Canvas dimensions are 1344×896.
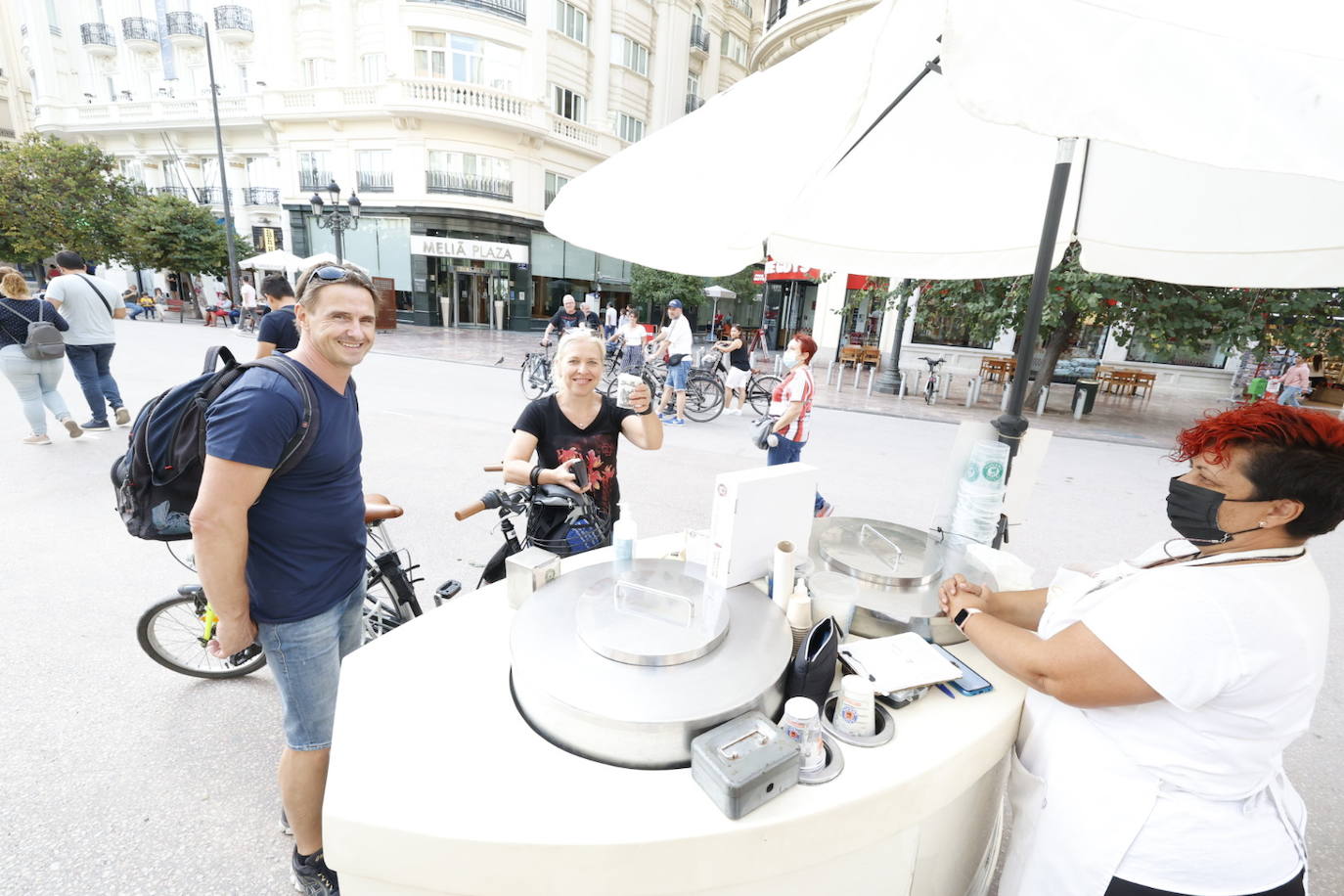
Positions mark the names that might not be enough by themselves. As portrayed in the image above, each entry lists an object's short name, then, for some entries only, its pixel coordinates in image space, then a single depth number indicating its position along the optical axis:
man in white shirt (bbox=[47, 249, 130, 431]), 5.88
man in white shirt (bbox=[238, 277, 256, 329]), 19.29
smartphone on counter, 1.39
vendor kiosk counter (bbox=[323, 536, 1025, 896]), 0.99
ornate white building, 23.17
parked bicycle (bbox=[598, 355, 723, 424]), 9.68
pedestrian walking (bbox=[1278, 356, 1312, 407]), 11.50
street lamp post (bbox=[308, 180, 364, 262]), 16.42
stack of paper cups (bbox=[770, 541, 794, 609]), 1.58
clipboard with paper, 1.34
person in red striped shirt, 5.36
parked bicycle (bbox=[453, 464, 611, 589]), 2.33
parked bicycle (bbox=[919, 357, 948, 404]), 12.48
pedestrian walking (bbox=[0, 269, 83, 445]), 5.54
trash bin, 11.63
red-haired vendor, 1.11
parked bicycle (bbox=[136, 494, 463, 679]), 2.71
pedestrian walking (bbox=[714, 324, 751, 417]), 9.16
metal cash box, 1.00
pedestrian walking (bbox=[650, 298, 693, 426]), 9.41
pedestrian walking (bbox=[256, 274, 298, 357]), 4.89
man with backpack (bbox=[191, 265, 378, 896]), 1.52
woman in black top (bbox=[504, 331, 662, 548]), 2.66
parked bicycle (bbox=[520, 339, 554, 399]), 10.81
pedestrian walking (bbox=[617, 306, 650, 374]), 10.84
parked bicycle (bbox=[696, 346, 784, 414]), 10.80
